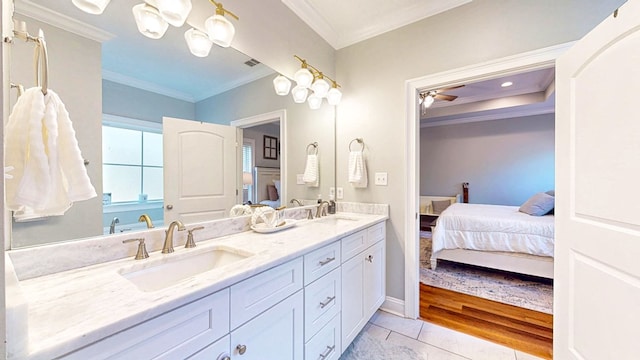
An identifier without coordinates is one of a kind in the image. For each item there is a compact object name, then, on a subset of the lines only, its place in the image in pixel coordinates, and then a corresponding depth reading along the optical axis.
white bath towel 0.66
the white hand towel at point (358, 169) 2.24
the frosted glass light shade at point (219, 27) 1.32
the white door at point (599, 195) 0.93
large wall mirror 0.92
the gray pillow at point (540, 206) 3.07
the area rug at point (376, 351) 1.63
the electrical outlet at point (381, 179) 2.20
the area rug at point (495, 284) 2.36
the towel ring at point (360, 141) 2.32
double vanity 0.59
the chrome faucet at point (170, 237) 1.12
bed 2.64
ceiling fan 3.27
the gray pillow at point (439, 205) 5.38
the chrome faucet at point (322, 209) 2.21
